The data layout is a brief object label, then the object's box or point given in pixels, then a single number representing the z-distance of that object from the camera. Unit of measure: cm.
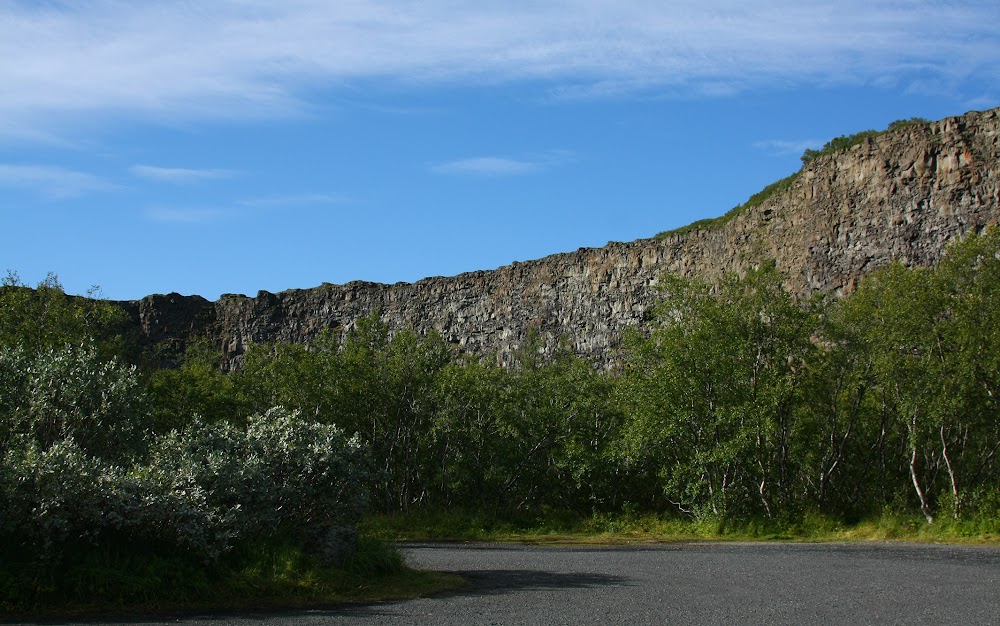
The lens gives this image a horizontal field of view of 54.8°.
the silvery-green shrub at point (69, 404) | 1453
